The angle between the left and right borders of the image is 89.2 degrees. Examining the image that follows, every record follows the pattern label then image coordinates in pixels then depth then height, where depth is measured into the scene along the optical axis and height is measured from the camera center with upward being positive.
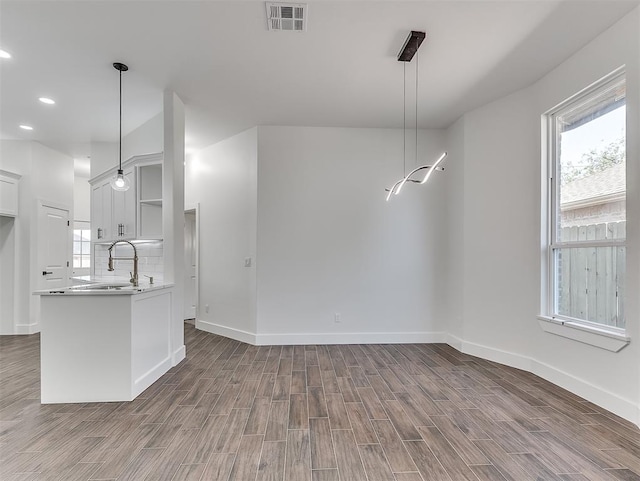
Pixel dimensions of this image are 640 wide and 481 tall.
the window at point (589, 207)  2.71 +0.35
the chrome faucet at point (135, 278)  3.40 -0.37
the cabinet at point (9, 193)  5.01 +0.77
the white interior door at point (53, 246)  5.47 -0.07
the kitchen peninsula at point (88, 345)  2.79 -0.89
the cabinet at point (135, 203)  4.39 +0.55
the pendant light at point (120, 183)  3.39 +0.64
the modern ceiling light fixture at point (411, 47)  2.66 +1.71
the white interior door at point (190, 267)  6.20 -0.47
